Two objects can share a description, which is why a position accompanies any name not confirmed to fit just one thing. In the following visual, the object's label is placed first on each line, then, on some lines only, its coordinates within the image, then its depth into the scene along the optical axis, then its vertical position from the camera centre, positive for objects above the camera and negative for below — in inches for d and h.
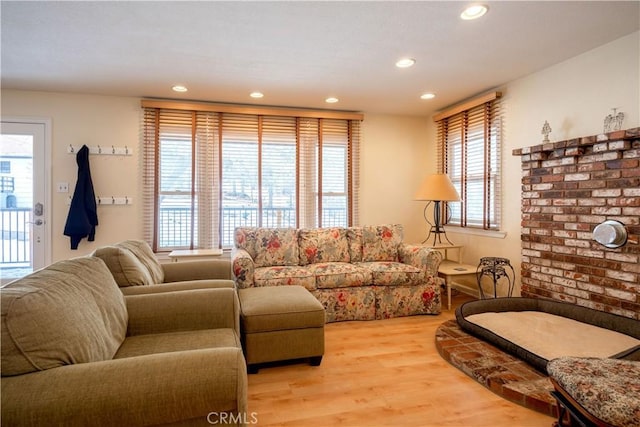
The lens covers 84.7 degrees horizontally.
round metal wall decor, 98.1 -5.7
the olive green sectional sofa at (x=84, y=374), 39.6 -19.6
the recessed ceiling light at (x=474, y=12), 86.1 +50.8
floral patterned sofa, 132.1 -21.3
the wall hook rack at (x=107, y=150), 154.4 +28.7
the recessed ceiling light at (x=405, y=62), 119.5 +52.4
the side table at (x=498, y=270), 132.2 -21.8
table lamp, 154.8 +10.6
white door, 148.3 +7.3
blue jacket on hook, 148.6 +3.0
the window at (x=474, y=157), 150.6 +26.6
